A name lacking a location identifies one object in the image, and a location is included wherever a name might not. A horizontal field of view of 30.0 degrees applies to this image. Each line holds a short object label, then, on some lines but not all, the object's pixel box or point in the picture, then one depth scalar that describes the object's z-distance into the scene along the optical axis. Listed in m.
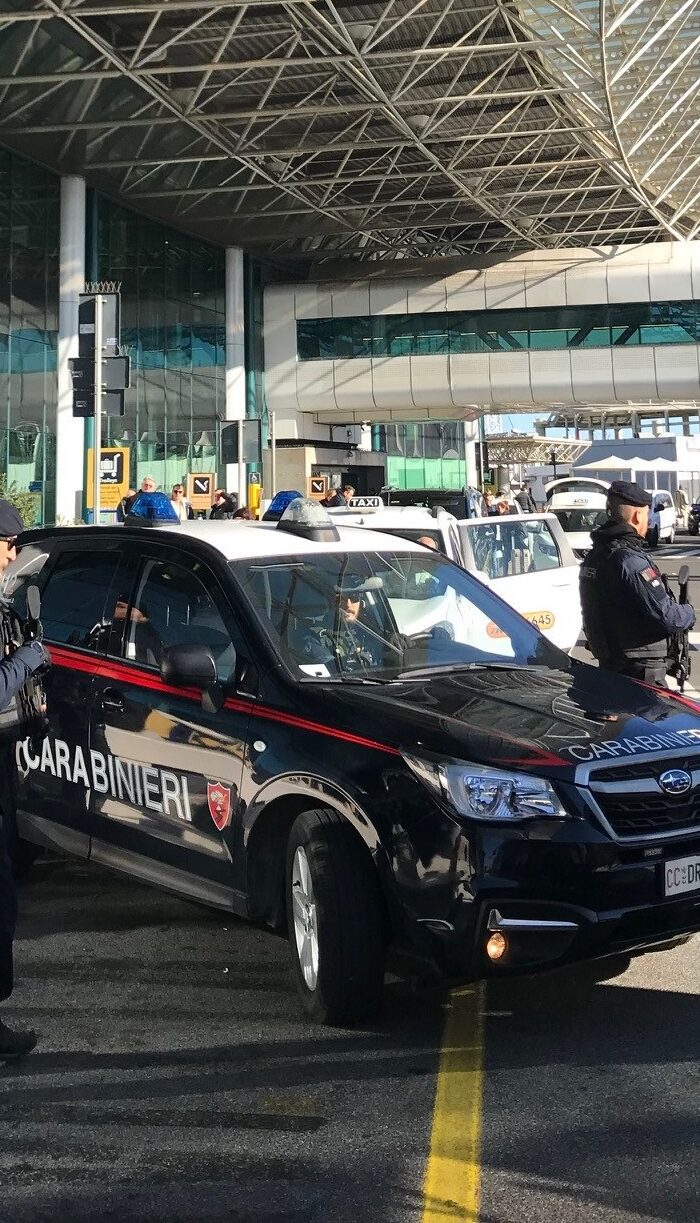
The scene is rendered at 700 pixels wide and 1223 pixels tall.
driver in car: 5.05
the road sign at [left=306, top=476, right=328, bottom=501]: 33.38
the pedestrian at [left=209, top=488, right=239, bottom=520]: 23.33
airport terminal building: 28.33
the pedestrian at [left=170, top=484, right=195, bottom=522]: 24.80
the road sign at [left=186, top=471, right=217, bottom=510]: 27.72
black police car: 4.00
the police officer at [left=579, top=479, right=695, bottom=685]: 6.62
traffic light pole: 14.77
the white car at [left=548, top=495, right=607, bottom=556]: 32.81
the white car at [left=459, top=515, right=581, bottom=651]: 11.25
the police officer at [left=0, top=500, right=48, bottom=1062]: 4.18
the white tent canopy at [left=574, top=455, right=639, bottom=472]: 55.56
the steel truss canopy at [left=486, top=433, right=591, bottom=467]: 90.88
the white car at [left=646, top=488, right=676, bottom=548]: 35.72
